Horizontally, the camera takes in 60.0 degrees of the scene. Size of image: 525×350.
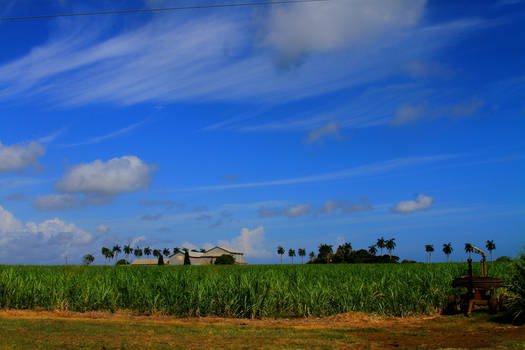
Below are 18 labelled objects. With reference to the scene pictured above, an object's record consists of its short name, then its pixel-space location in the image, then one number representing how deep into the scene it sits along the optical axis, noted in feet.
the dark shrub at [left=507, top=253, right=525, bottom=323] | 49.39
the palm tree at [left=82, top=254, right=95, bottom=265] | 420.69
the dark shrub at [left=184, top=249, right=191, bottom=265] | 312.58
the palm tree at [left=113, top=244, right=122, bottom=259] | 633.45
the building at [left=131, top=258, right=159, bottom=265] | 526.25
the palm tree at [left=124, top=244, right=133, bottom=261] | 641.81
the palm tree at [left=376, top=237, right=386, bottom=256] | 509.76
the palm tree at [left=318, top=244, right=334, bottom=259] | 416.52
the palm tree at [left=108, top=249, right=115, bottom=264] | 595.88
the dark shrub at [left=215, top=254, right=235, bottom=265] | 342.85
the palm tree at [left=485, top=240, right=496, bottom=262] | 495.24
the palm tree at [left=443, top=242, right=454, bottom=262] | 528.63
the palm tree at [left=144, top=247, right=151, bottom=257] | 649.20
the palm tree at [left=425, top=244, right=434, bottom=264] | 506.07
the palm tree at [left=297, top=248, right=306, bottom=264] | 644.44
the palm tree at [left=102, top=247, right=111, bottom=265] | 586.45
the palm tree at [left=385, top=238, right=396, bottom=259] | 513.45
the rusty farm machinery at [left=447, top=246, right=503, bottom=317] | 53.06
